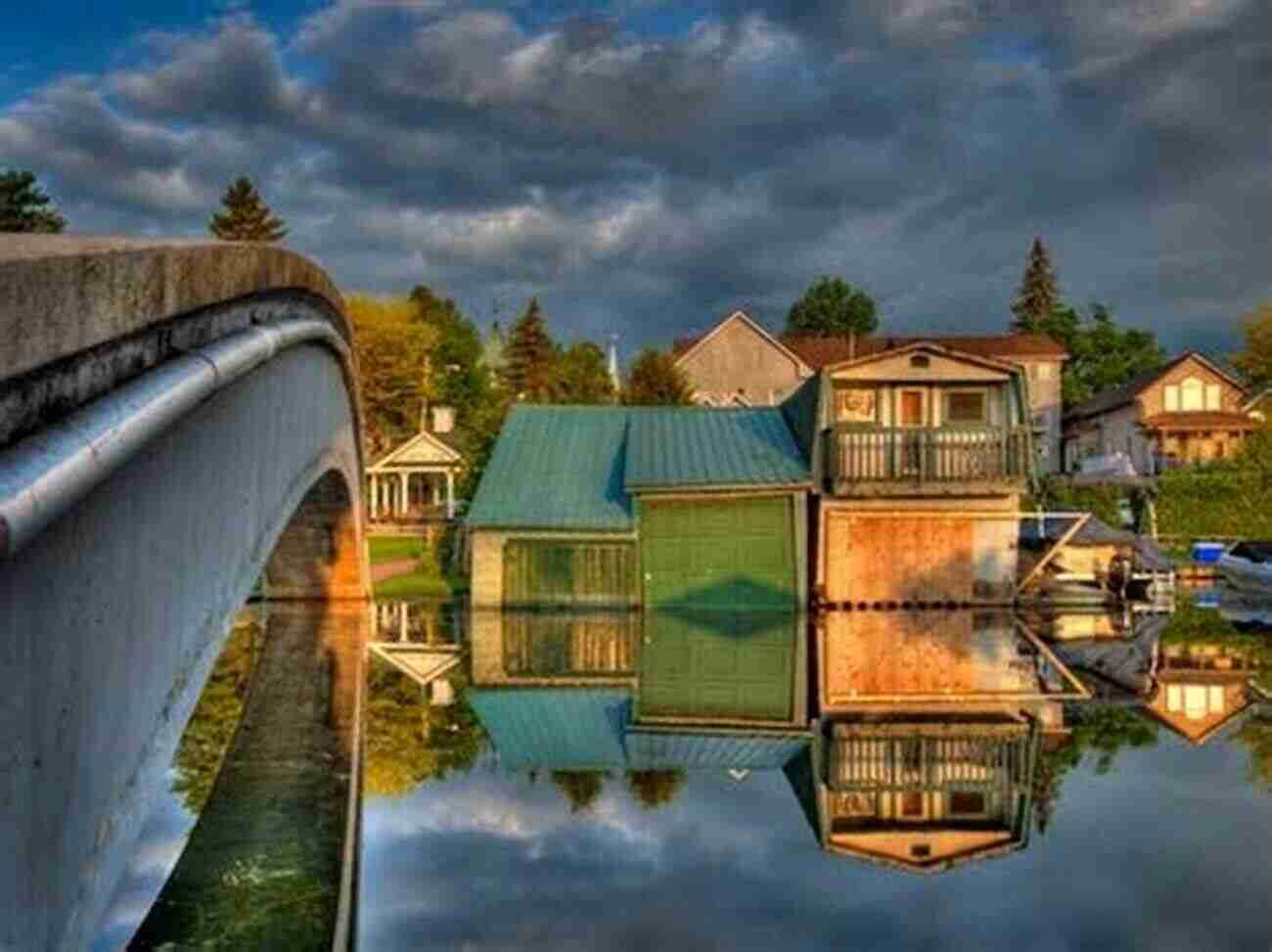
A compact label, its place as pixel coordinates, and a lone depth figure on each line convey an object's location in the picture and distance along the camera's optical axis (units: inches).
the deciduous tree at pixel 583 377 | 2960.1
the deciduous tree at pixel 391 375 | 3348.9
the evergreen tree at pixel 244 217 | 3169.3
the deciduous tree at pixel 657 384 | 2208.4
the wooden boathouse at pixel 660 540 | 1295.5
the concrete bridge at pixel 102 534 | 111.3
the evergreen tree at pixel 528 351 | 3590.1
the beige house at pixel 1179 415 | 2829.7
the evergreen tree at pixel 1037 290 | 4788.4
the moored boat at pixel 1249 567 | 1429.6
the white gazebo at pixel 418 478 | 2507.4
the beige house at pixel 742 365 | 2817.4
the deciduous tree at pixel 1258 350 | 3570.4
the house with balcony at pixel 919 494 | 1273.4
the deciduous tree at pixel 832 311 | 4621.1
